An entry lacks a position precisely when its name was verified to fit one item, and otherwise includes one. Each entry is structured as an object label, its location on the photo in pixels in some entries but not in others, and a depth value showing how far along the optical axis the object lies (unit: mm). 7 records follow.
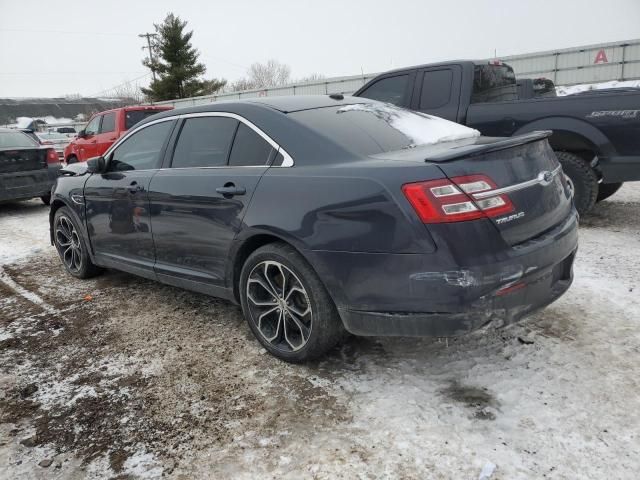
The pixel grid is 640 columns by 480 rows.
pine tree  37844
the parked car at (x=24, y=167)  8383
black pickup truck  5020
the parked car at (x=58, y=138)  18742
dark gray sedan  2422
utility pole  52966
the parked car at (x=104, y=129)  11484
